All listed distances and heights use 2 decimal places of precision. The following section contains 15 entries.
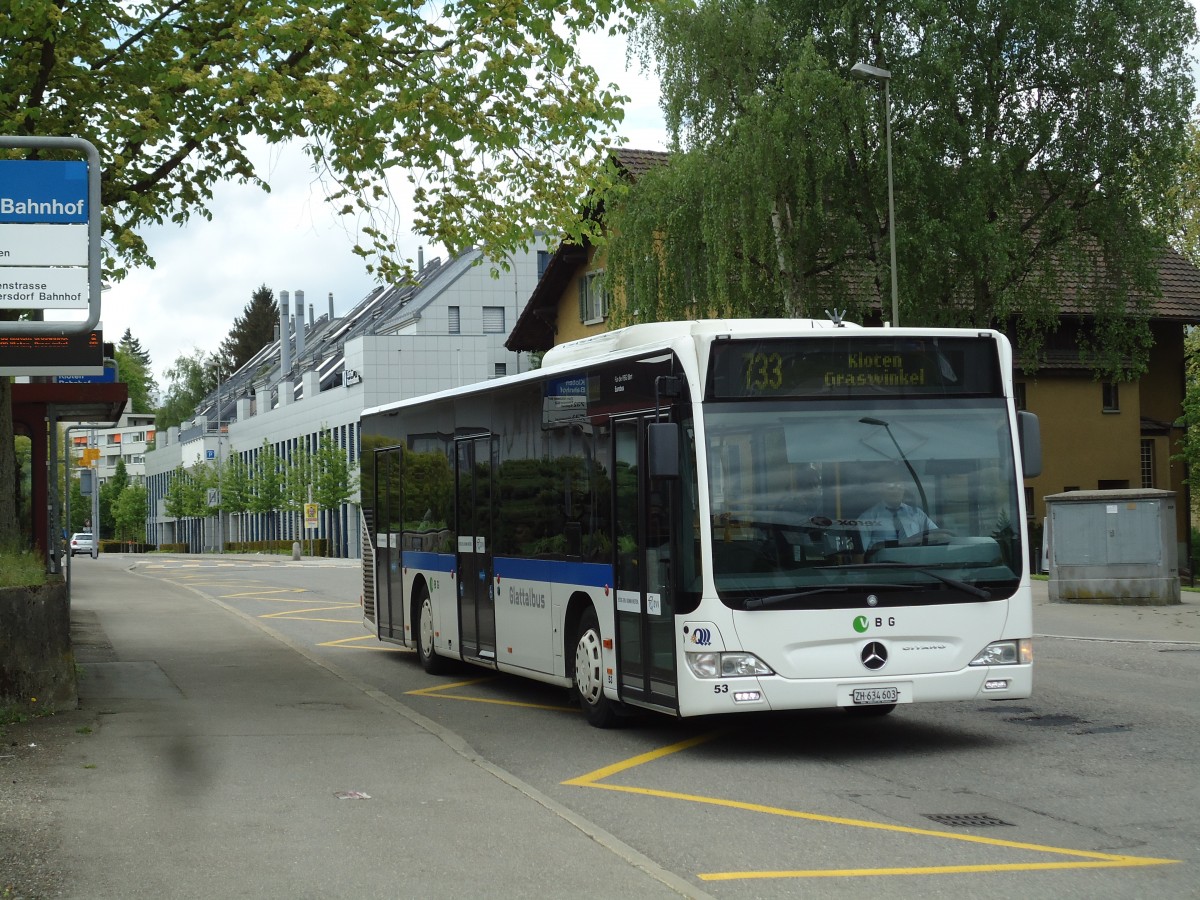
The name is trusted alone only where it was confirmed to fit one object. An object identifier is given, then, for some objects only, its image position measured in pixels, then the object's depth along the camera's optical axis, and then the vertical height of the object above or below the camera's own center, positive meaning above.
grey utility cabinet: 25.80 -0.95
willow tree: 32.16 +6.58
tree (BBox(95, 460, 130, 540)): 137.62 +2.30
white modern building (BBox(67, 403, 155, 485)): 156.00 +7.47
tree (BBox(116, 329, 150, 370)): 182.50 +19.17
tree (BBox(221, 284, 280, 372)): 146.50 +16.53
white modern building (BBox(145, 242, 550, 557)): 78.50 +7.28
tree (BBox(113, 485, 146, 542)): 130.12 +0.97
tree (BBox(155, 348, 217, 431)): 153.38 +12.30
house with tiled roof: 48.97 +2.62
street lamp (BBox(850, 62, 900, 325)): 30.48 +6.77
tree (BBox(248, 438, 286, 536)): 86.62 +1.60
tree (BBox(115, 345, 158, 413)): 156.77 +13.66
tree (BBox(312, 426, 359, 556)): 76.94 +1.65
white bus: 10.66 -0.15
